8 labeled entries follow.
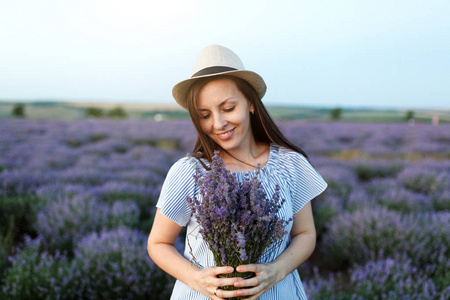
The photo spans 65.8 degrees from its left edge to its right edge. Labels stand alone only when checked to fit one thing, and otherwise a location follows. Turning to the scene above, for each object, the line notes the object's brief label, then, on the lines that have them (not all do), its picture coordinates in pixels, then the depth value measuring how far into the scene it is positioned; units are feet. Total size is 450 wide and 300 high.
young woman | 4.59
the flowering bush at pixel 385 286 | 7.69
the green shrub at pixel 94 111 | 122.72
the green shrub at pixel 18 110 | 95.71
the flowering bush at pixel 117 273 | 8.10
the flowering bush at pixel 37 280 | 7.46
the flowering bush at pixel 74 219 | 11.02
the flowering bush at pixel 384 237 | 10.10
